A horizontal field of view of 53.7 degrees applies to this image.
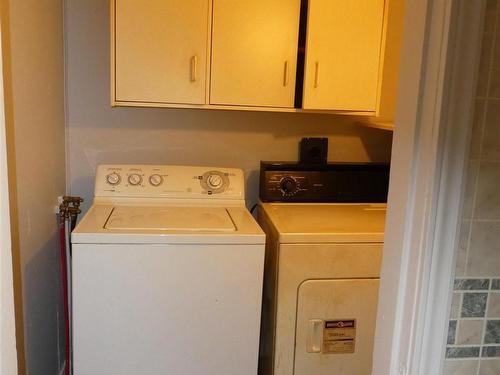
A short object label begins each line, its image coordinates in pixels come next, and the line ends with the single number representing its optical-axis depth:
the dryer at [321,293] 1.81
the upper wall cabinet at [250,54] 1.90
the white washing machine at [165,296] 1.66
